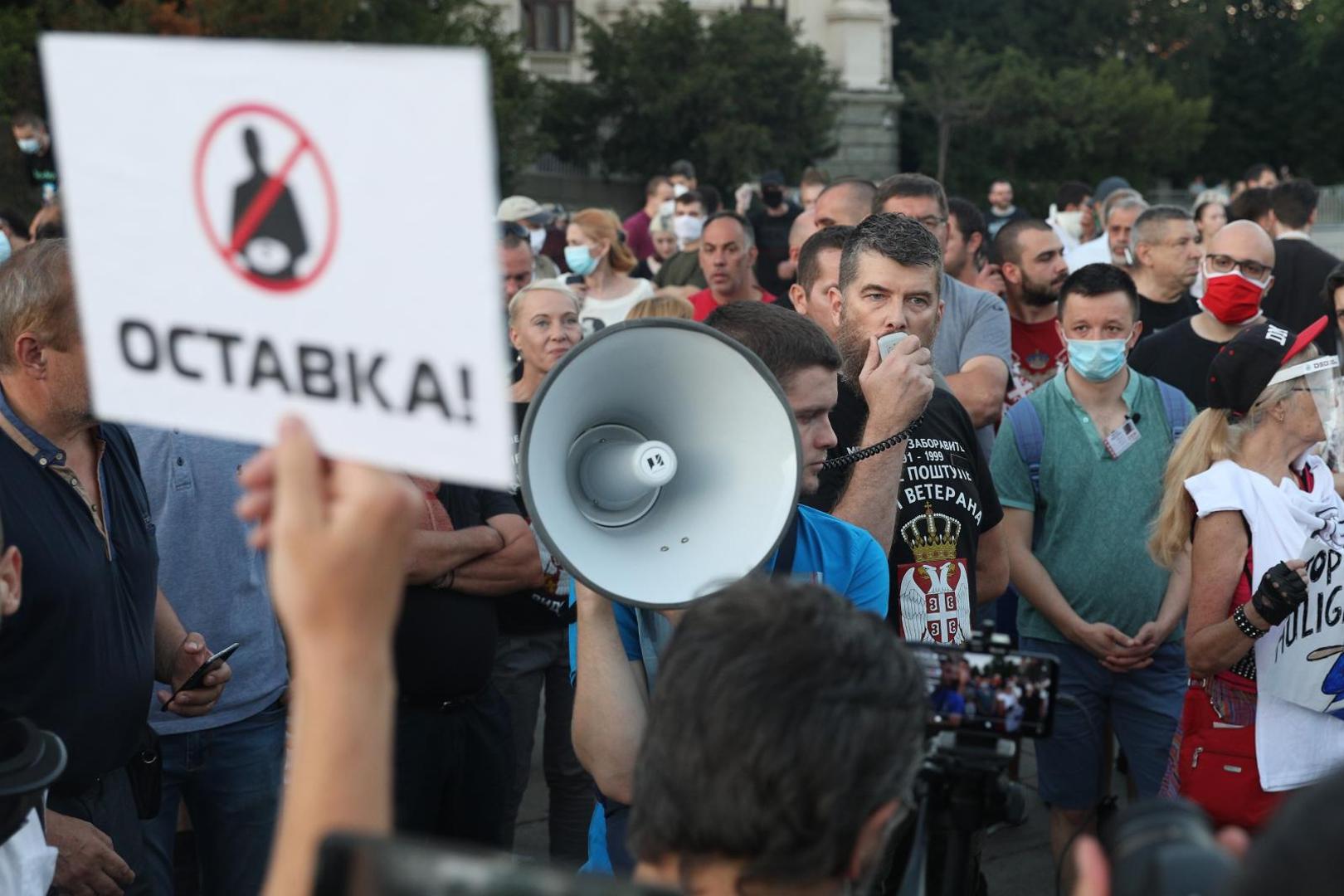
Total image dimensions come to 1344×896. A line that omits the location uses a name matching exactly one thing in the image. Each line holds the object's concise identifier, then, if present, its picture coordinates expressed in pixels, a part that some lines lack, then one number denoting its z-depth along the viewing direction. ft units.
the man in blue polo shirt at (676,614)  8.14
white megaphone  8.07
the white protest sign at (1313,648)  11.94
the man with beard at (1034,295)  20.35
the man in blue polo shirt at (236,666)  11.80
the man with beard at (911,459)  10.85
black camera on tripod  6.72
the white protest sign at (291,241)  4.91
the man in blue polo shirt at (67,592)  9.73
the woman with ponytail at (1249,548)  11.89
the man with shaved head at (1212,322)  18.80
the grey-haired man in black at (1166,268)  23.06
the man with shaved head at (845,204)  20.49
